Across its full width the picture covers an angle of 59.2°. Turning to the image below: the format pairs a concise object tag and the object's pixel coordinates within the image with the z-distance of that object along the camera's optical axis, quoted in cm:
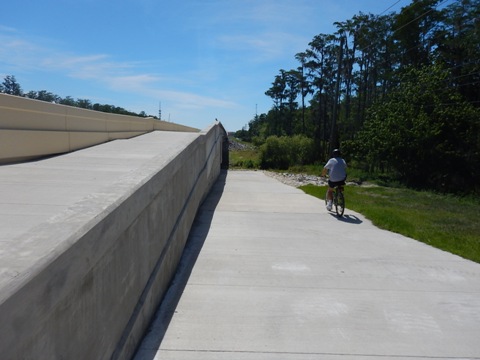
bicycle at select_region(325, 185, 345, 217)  984
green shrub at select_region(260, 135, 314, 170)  4609
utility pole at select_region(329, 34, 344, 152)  4131
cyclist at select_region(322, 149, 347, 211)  1027
